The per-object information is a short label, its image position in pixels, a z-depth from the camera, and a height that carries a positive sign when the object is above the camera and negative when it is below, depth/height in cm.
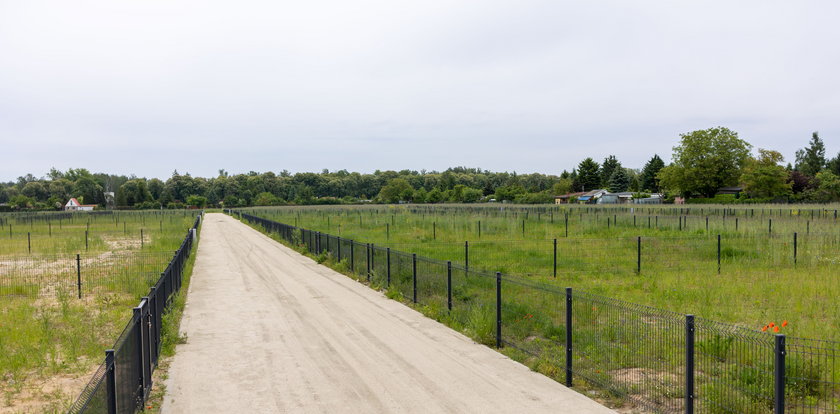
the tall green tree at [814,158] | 11926 +701
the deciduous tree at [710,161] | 9350 +500
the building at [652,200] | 10148 -147
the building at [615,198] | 10781 -115
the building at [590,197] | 11117 -94
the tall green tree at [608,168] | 13962 +606
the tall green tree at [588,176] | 13850 +409
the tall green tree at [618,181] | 13112 +247
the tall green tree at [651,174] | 12456 +399
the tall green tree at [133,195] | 14979 +32
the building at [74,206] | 13069 -219
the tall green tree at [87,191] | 16788 +170
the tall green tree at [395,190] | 16338 +110
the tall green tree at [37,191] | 16525 +172
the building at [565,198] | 12468 -123
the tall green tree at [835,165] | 9986 +455
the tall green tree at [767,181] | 8512 +147
